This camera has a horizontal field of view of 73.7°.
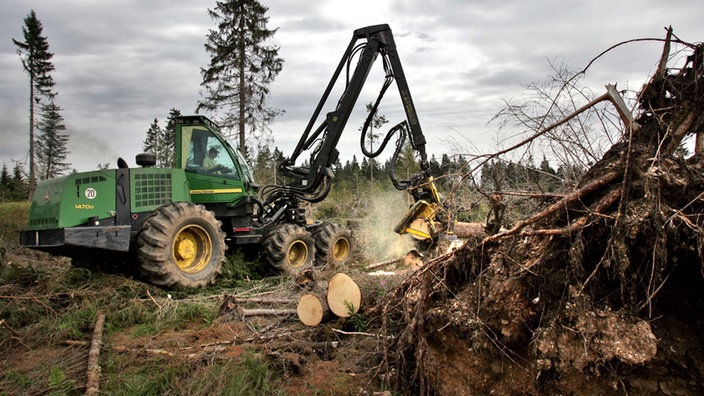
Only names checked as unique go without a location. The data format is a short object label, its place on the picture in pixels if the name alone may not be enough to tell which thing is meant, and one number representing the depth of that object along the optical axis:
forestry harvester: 6.63
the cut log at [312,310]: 5.17
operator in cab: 8.62
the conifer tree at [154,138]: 46.58
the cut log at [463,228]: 6.57
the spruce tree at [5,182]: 32.19
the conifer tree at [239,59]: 19.47
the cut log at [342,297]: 5.12
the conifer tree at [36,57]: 28.36
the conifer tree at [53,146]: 31.73
